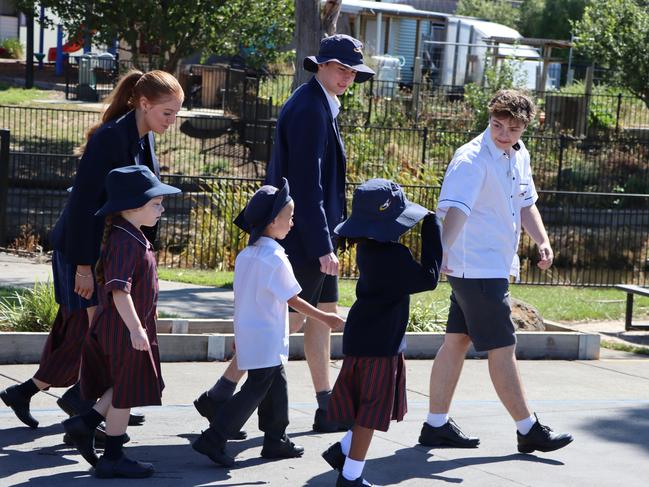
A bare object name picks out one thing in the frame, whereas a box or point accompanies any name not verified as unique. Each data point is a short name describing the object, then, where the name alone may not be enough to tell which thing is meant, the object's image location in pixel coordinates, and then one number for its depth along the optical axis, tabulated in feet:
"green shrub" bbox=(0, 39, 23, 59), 200.26
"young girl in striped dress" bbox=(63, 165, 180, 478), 26.82
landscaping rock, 48.10
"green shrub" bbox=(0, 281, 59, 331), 40.77
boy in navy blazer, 30.87
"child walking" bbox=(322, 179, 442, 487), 26.61
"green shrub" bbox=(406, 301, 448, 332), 46.98
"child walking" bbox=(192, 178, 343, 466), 27.70
